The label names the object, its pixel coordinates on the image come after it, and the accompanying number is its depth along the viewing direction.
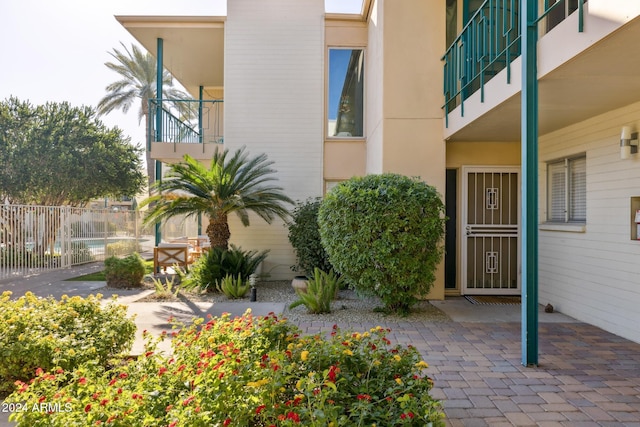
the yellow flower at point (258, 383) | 2.32
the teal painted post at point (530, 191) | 4.21
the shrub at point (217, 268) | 8.33
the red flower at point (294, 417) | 2.05
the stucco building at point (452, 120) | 5.00
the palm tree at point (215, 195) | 8.57
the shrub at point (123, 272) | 8.88
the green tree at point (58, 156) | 14.85
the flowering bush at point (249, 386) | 2.20
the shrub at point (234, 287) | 7.70
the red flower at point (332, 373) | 2.56
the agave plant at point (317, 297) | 6.41
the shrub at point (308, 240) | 8.49
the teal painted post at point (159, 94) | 10.81
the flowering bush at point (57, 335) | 3.41
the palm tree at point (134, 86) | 21.14
